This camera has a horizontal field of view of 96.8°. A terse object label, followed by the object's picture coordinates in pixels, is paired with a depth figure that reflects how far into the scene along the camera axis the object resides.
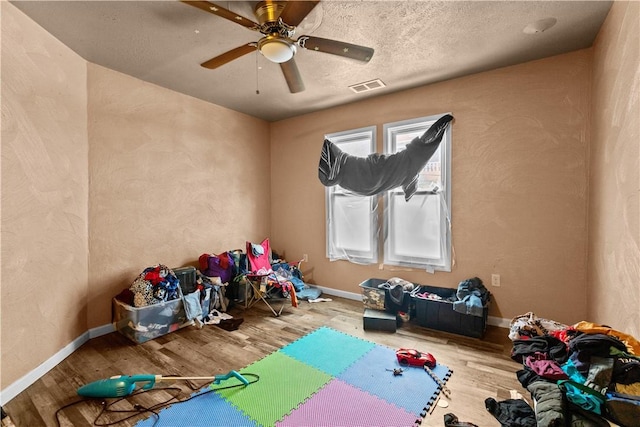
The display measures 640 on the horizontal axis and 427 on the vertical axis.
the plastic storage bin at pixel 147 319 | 2.62
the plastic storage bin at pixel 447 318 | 2.66
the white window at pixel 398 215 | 3.19
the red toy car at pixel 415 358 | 2.22
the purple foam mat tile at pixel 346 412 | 1.67
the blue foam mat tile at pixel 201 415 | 1.65
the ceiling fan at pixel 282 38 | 1.66
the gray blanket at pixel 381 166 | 3.09
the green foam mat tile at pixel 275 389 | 1.76
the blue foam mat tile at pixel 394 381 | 1.85
